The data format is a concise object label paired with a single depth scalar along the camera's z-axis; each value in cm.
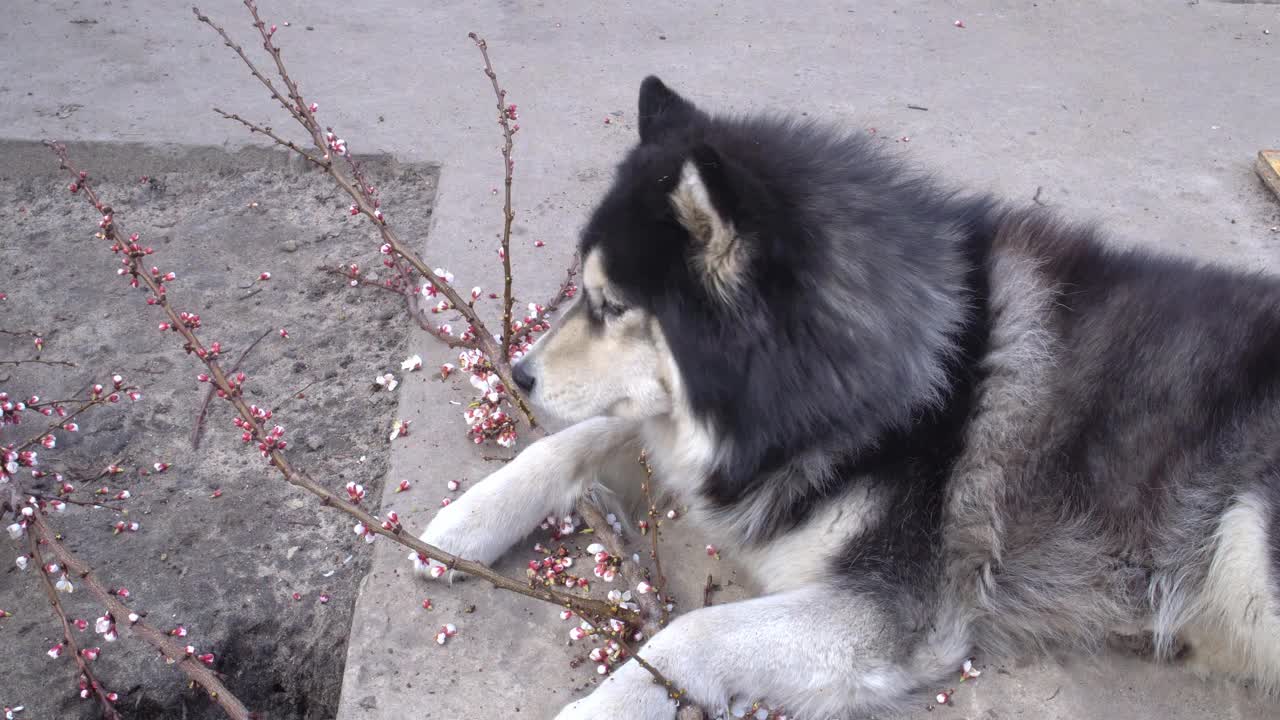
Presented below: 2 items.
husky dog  227
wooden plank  427
